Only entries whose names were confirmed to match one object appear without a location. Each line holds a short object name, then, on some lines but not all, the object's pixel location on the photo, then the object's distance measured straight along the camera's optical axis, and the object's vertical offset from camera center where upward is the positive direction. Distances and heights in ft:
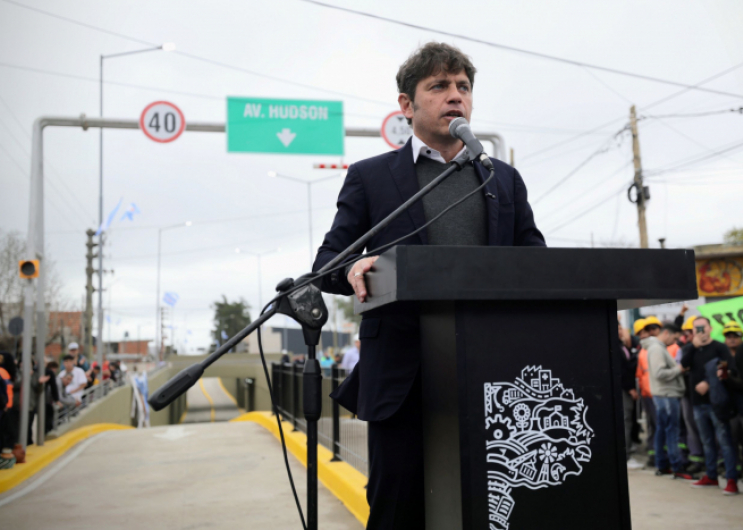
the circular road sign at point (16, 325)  34.30 +0.47
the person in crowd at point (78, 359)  61.79 -2.94
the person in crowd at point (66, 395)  43.28 -4.25
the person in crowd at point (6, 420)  27.61 -4.02
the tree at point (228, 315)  334.65 +6.71
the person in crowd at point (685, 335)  29.61 -0.99
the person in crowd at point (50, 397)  38.47 -3.80
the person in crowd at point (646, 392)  29.78 -3.51
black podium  5.09 -0.41
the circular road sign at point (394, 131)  36.42 +10.79
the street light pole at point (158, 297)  132.71 +7.54
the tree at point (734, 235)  129.76 +15.99
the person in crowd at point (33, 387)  33.73 -2.77
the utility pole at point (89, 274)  125.49 +11.49
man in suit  6.42 +1.07
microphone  6.79 +1.91
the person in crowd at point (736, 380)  22.89 -2.30
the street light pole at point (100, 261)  78.26 +9.70
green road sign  36.42 +11.21
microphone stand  6.56 +0.02
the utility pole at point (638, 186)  67.72 +13.67
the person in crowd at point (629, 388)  29.58 -3.22
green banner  30.37 +0.11
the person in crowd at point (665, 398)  26.61 -3.37
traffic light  32.48 +3.21
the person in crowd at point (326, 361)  66.33 -3.65
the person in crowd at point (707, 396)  23.38 -3.06
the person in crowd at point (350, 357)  51.10 -2.57
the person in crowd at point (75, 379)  53.34 -4.00
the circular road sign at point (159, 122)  34.12 +10.88
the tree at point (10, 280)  90.69 +7.63
